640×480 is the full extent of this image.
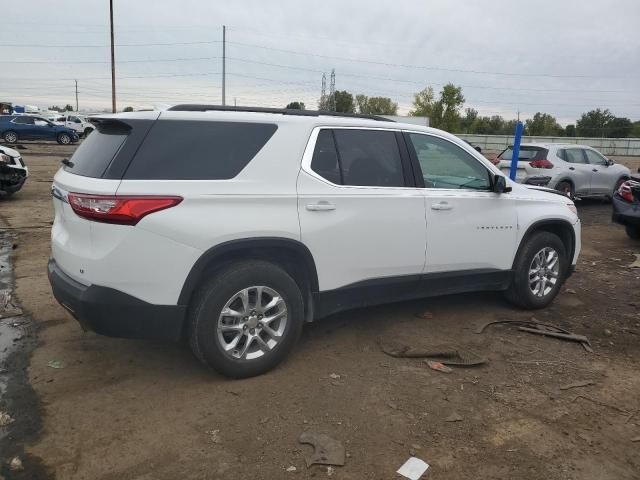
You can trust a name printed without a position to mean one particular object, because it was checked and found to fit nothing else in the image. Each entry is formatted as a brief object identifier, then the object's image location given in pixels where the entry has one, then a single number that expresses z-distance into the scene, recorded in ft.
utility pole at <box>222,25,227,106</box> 154.30
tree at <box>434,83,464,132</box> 204.64
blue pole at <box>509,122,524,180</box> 30.68
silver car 40.06
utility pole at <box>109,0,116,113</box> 117.91
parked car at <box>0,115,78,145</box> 100.22
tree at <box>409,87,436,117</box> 222.07
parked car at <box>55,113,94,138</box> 127.85
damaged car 35.32
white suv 10.73
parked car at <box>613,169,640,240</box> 28.22
